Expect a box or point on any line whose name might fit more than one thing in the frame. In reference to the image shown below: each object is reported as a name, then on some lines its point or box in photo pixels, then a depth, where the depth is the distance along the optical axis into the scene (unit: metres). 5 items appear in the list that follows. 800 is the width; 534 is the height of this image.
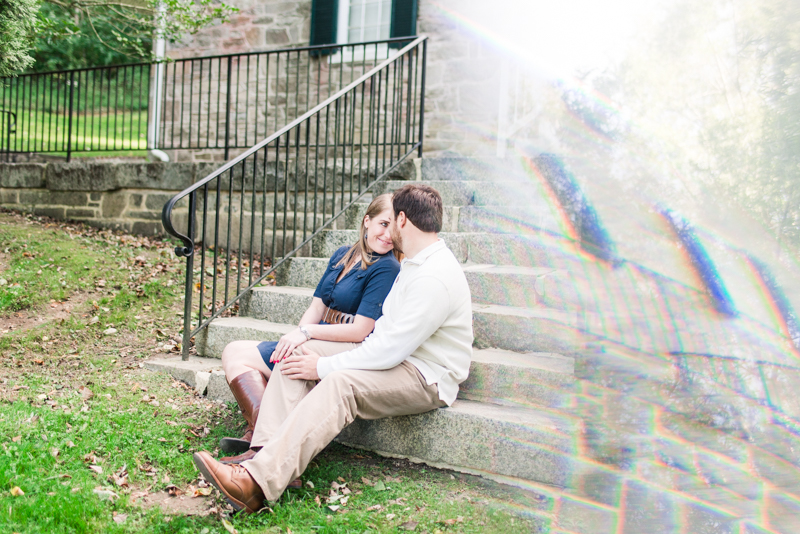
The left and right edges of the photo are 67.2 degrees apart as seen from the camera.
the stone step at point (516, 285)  3.08
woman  2.66
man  2.20
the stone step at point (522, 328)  2.84
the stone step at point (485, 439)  2.33
